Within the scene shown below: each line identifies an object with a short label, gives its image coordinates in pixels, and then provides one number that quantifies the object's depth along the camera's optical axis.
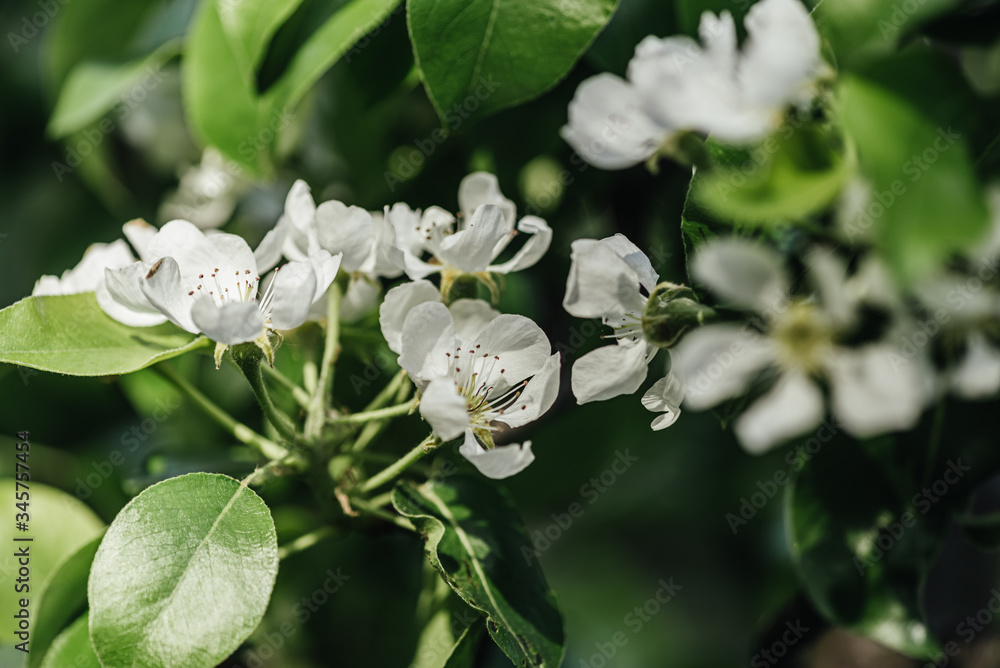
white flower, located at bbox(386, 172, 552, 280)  0.39
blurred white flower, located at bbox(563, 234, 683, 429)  0.37
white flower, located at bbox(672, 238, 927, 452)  0.32
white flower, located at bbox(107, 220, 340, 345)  0.36
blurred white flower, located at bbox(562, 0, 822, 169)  0.33
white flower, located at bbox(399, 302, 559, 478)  0.36
